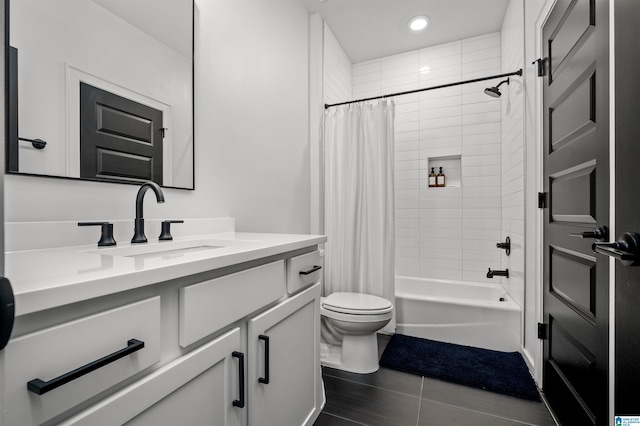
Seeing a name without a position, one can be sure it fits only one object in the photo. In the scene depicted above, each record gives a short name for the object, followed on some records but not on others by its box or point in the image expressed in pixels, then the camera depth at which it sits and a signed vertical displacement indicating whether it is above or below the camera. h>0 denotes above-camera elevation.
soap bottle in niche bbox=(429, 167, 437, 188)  3.07 +0.33
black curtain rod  2.11 +0.95
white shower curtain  2.32 +0.08
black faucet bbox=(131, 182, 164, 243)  1.07 -0.03
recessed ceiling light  2.62 +1.64
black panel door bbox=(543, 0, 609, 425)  1.05 +0.02
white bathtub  2.14 -0.80
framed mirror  0.89 +0.42
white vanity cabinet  0.49 -0.31
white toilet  1.88 -0.72
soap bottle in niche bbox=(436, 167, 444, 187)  3.04 +0.32
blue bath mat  1.73 -0.97
